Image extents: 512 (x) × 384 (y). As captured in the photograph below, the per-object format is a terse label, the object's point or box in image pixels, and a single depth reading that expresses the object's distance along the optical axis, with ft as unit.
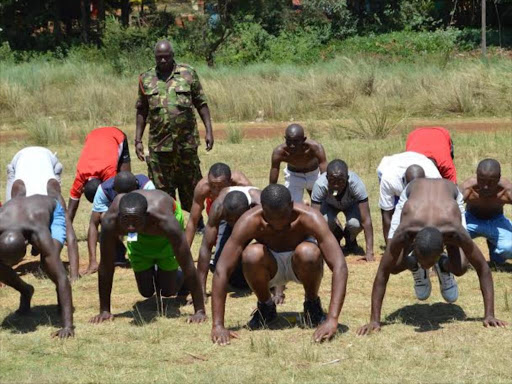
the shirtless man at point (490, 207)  57.54
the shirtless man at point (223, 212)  51.38
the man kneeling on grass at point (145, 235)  47.25
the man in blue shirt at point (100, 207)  62.87
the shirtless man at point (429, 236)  46.59
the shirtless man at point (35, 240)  47.53
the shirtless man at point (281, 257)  44.82
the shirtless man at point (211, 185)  58.46
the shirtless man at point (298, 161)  67.99
